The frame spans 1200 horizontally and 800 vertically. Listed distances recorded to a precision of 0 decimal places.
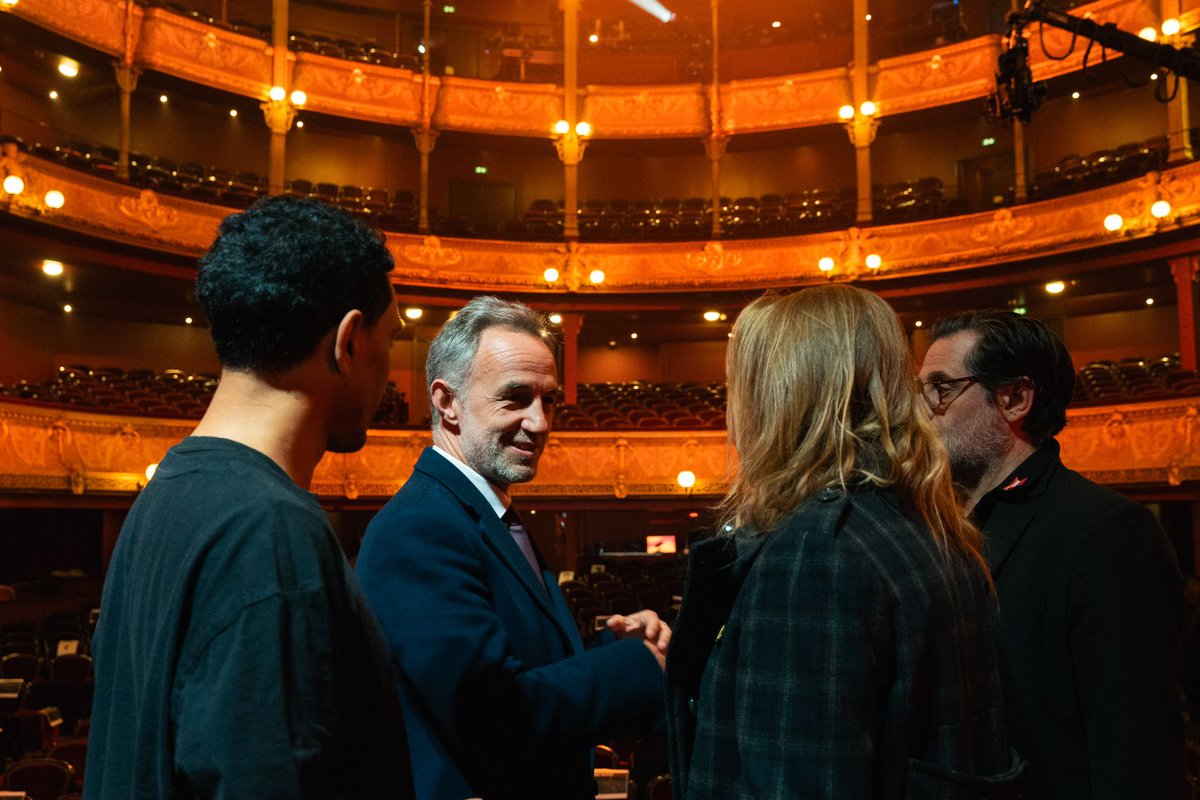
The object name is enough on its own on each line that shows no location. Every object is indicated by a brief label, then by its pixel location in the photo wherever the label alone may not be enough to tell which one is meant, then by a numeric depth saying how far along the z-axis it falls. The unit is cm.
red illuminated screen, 1956
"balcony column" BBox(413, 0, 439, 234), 2041
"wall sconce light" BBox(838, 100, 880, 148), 1998
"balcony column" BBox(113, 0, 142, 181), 1770
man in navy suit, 176
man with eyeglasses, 205
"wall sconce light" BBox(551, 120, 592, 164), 2088
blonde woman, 140
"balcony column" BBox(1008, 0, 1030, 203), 1820
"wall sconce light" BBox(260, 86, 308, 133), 1927
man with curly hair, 114
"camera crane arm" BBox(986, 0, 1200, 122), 892
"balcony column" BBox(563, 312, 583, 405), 1952
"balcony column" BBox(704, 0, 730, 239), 2097
